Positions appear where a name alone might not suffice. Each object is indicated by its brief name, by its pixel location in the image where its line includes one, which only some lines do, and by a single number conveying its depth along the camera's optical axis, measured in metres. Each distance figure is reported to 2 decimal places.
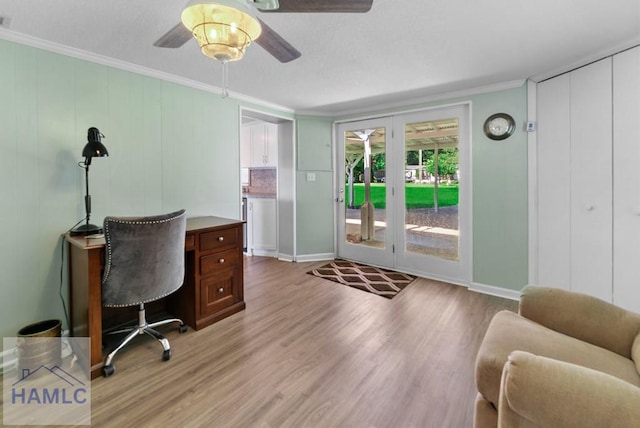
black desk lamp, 2.03
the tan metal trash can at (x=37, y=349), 1.89
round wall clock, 3.01
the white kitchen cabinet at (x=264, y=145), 4.67
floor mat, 3.36
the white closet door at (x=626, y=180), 2.13
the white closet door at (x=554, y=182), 2.65
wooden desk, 1.85
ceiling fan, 1.23
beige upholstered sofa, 0.81
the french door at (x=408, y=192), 3.50
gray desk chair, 1.80
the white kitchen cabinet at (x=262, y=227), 4.75
